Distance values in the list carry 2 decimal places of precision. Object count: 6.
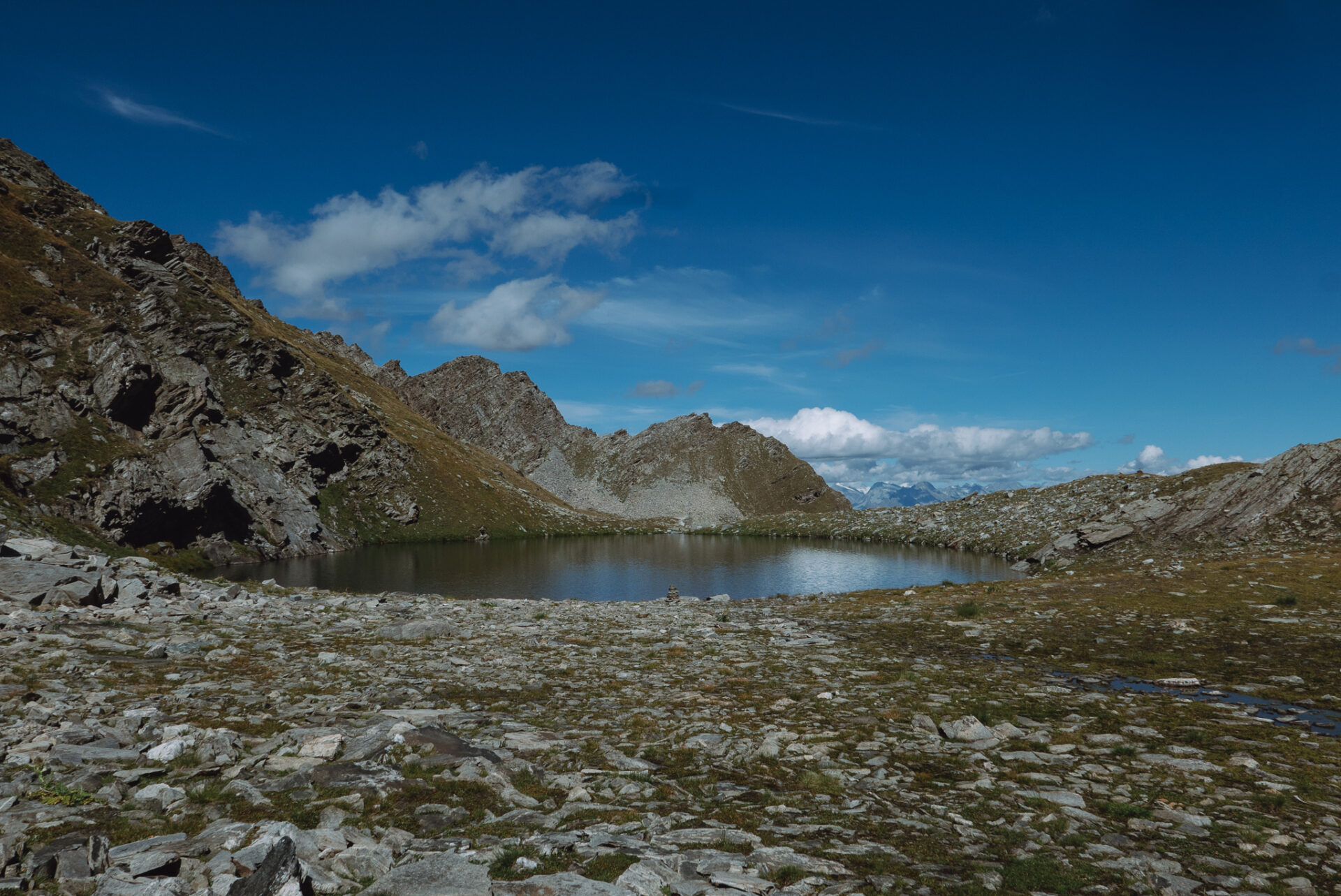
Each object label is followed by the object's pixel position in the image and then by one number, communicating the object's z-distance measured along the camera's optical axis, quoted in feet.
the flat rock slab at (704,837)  25.18
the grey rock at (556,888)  20.70
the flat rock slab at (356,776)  29.27
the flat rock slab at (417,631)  71.15
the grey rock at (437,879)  20.79
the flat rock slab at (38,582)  63.63
